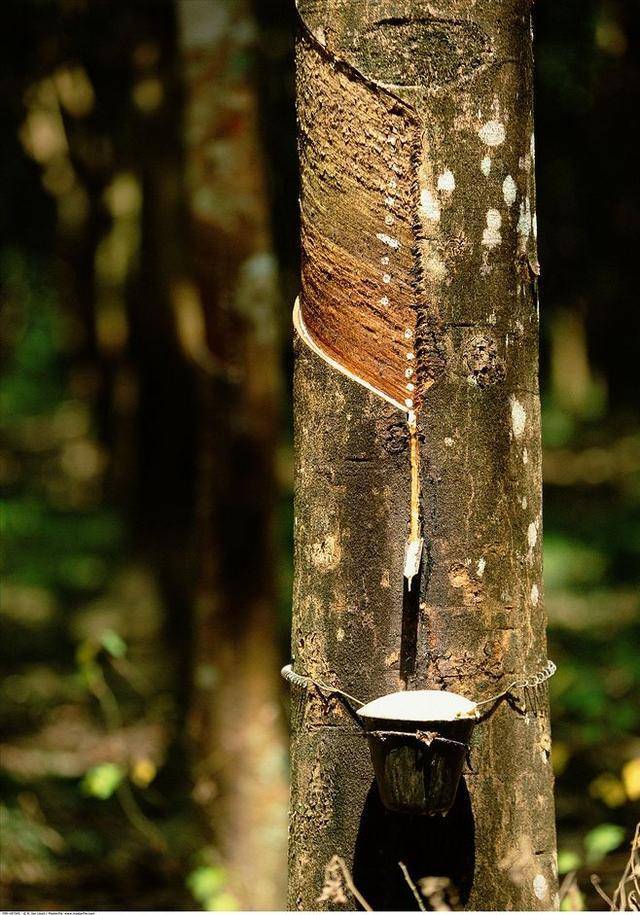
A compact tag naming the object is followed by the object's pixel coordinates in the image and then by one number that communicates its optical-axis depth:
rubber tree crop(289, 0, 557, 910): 4.65
